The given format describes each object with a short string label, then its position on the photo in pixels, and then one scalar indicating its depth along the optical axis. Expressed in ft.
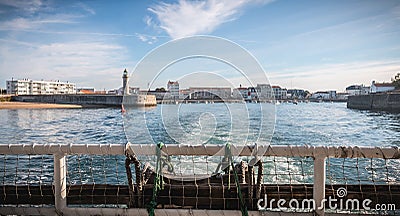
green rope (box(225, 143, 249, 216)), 7.97
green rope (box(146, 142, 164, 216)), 8.09
